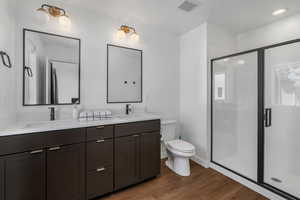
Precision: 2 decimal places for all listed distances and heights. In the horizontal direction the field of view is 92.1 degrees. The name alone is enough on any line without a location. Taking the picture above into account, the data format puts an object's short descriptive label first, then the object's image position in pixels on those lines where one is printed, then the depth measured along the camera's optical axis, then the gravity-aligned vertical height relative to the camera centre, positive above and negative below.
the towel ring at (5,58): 1.30 +0.39
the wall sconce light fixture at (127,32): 2.20 +1.05
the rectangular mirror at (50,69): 1.74 +0.39
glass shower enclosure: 1.64 -0.22
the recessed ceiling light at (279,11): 2.11 +1.31
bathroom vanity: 1.28 -0.63
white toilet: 2.14 -0.78
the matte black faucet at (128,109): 2.35 -0.16
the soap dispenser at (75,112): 1.91 -0.17
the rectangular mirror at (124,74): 2.25 +0.41
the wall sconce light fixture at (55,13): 1.74 +1.06
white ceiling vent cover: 1.94 +1.31
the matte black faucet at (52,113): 1.79 -0.17
